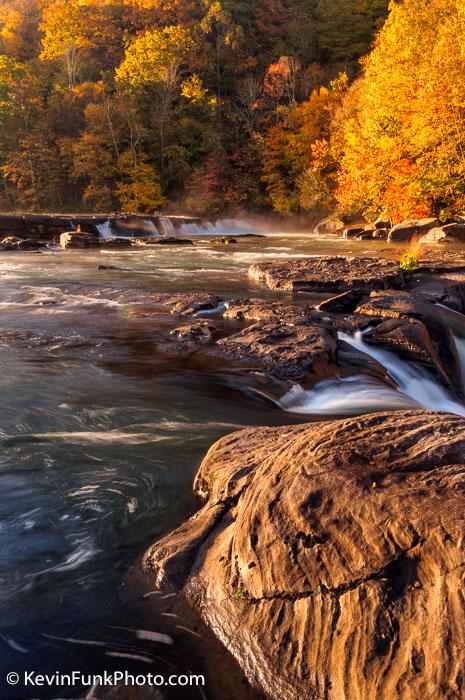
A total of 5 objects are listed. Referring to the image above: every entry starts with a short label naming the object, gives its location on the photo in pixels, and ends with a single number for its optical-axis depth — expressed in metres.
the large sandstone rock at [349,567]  1.94
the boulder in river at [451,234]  21.27
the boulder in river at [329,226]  33.59
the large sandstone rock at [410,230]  23.34
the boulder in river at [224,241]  27.06
